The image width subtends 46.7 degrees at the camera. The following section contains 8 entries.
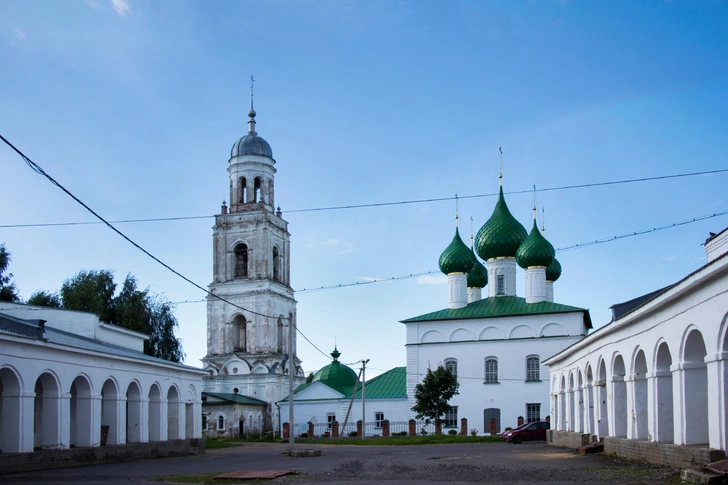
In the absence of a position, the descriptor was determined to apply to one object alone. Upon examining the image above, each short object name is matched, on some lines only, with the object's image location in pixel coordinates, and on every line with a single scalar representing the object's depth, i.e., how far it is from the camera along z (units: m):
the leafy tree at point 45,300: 48.61
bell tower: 57.94
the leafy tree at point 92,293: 49.66
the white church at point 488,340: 45.84
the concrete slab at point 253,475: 16.19
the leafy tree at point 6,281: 44.47
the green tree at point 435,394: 43.56
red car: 35.56
